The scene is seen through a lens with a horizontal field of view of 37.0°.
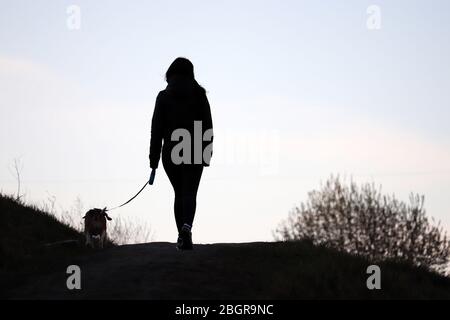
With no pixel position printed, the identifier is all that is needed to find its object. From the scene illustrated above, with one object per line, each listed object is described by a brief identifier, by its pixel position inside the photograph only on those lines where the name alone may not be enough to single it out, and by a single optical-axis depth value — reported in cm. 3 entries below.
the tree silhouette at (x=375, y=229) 2706
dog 1207
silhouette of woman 973
